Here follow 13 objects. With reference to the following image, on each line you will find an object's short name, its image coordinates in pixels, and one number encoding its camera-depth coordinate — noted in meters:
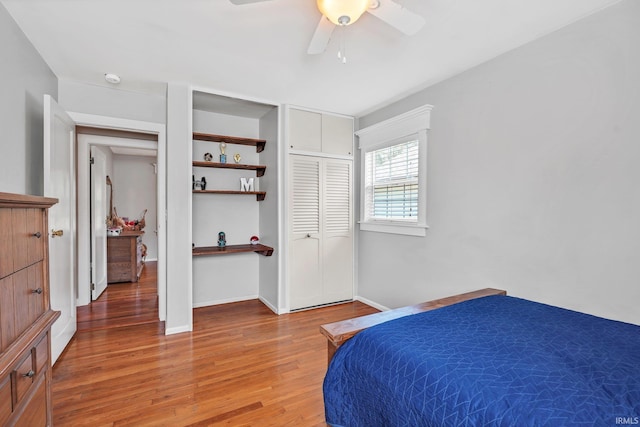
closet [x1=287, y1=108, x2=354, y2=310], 3.41
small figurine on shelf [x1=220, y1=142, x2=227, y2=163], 3.52
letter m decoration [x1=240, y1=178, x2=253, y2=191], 3.70
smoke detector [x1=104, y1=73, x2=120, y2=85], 2.61
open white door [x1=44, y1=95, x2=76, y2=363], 2.15
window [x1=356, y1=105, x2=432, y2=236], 2.86
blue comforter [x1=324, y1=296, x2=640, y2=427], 0.90
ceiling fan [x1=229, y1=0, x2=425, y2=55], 1.40
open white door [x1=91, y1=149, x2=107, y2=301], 3.75
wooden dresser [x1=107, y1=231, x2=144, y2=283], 4.55
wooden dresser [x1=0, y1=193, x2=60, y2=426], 0.98
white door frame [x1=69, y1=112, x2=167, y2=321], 2.85
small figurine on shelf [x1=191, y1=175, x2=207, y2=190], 3.43
